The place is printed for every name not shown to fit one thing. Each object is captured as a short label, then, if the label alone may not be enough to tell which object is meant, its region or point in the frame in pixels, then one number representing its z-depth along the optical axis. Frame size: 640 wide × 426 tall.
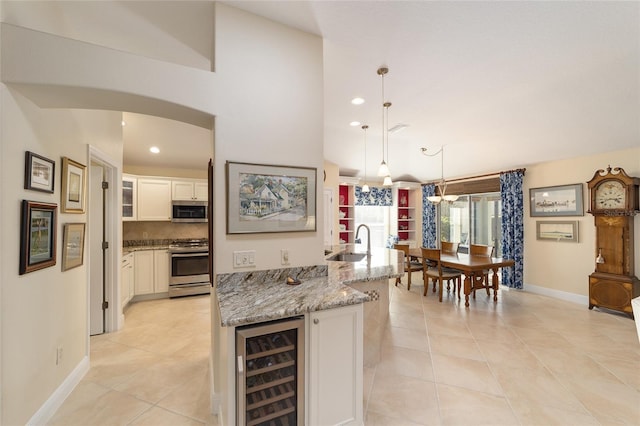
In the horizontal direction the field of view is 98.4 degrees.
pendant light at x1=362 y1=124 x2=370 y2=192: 4.64
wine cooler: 1.46
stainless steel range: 4.67
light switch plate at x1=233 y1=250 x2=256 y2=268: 1.98
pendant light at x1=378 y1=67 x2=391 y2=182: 2.67
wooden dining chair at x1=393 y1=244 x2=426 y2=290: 5.41
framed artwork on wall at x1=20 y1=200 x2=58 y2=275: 1.73
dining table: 4.27
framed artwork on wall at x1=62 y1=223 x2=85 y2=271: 2.24
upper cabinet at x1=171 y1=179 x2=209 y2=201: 4.90
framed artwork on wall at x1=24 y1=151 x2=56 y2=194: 1.76
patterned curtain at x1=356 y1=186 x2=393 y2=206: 7.14
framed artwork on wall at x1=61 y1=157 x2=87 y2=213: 2.20
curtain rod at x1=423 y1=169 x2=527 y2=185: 5.36
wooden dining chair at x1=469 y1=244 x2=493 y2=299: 4.81
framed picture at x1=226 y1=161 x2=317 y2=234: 1.97
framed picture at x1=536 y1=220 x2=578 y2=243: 4.65
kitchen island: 1.47
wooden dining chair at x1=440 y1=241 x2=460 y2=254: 5.48
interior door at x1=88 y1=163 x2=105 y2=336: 3.26
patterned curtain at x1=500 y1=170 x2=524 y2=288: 5.35
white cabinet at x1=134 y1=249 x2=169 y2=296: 4.54
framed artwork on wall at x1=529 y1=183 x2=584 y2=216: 4.60
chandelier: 5.35
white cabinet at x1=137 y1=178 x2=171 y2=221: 4.69
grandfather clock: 3.78
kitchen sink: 3.72
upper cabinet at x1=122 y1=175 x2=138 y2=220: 4.55
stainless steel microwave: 4.83
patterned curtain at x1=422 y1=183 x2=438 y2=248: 7.20
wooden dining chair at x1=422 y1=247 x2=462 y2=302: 4.63
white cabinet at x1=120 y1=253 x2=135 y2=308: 3.93
